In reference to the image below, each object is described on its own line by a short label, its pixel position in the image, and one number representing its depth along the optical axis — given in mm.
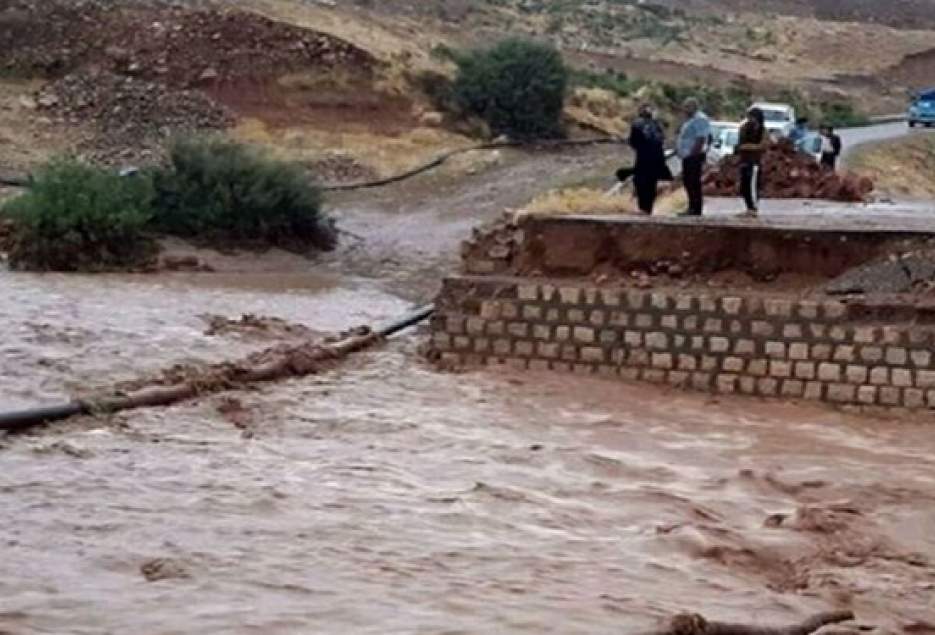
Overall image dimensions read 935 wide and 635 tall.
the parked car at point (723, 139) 37031
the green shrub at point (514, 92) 46875
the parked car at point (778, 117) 42656
